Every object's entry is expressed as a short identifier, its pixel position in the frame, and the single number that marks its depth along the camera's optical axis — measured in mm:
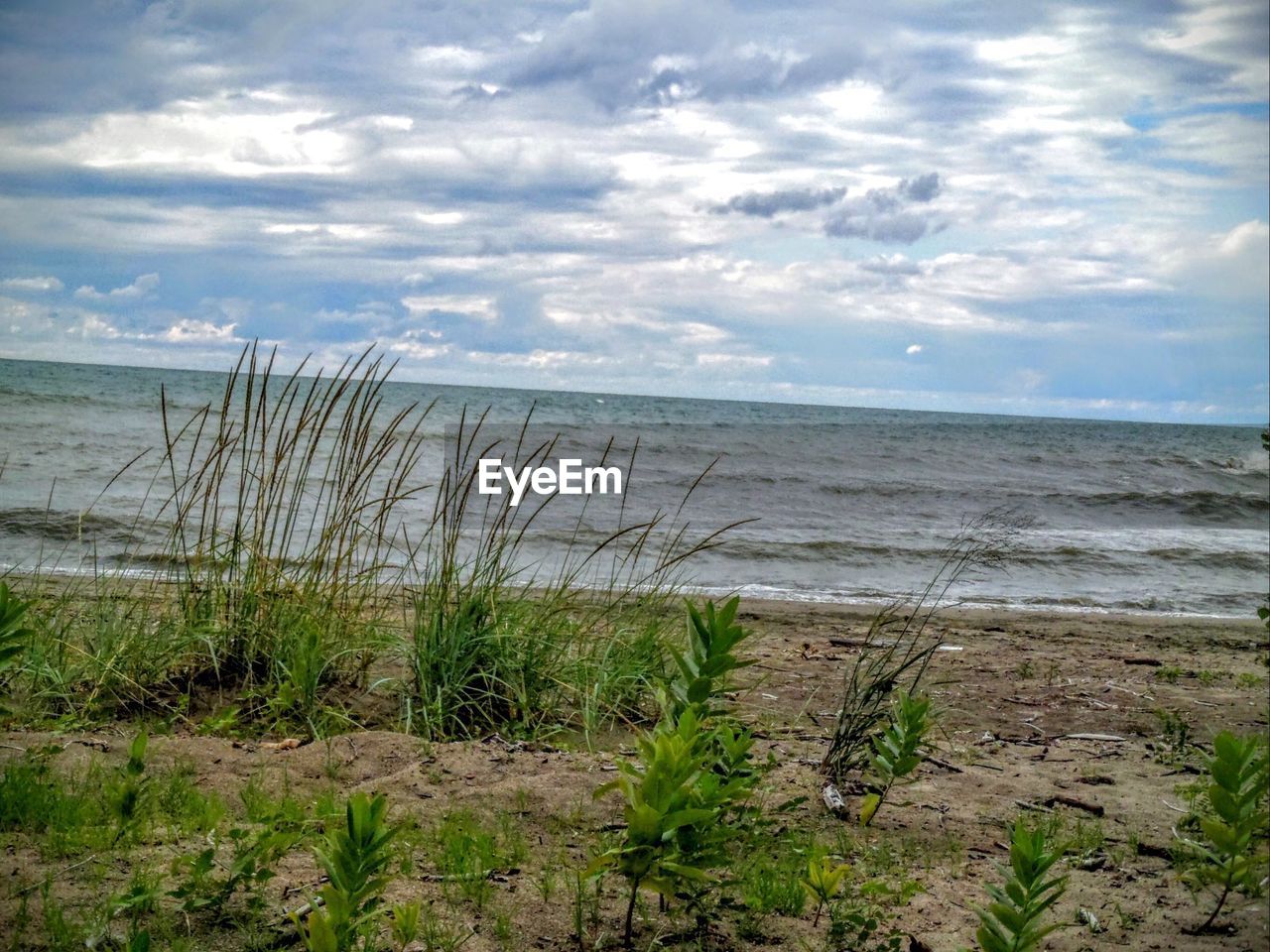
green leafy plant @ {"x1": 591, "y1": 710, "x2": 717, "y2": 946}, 2234
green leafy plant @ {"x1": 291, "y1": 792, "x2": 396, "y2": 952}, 2014
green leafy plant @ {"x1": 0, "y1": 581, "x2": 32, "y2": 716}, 2947
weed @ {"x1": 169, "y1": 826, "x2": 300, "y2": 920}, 2400
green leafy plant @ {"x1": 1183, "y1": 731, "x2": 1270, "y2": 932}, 2209
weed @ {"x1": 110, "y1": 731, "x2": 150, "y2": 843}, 2557
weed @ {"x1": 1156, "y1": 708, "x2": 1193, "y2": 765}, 4340
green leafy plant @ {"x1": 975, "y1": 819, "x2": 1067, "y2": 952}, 2021
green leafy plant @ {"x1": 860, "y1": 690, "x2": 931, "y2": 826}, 3191
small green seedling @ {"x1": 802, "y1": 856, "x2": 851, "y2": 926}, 2490
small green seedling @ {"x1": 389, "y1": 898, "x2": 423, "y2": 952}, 2180
